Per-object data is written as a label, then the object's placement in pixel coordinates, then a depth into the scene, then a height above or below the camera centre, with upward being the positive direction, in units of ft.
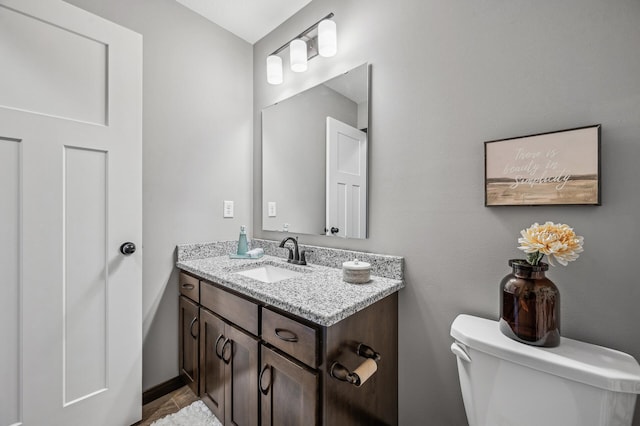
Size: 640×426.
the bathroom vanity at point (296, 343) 3.04 -1.79
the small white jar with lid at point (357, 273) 4.06 -0.95
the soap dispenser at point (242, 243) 6.14 -0.77
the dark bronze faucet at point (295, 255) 5.43 -0.93
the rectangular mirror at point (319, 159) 4.85 +1.08
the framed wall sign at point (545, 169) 2.85 +0.51
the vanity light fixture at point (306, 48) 4.98 +3.30
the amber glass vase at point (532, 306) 2.71 -0.97
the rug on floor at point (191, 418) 4.80 -3.82
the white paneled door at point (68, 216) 3.76 -0.12
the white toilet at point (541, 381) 2.29 -1.60
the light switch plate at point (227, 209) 6.55 +0.02
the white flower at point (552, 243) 2.63 -0.30
